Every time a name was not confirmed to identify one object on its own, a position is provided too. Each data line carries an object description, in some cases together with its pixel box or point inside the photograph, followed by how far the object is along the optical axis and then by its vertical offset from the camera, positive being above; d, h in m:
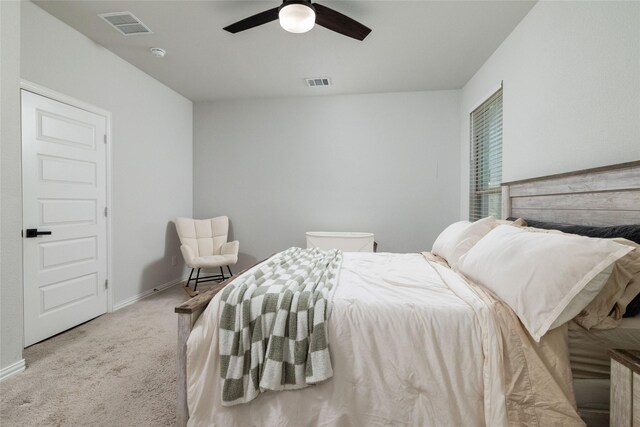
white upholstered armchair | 3.56 -0.52
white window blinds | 2.96 +0.54
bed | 1.14 -0.69
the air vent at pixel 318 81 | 3.60 +1.59
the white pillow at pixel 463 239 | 1.96 -0.22
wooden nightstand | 0.92 -0.60
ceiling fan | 1.85 +1.31
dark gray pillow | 1.23 -0.11
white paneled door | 2.27 -0.09
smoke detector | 2.89 +1.56
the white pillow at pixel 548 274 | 1.08 -0.27
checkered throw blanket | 1.26 -0.60
